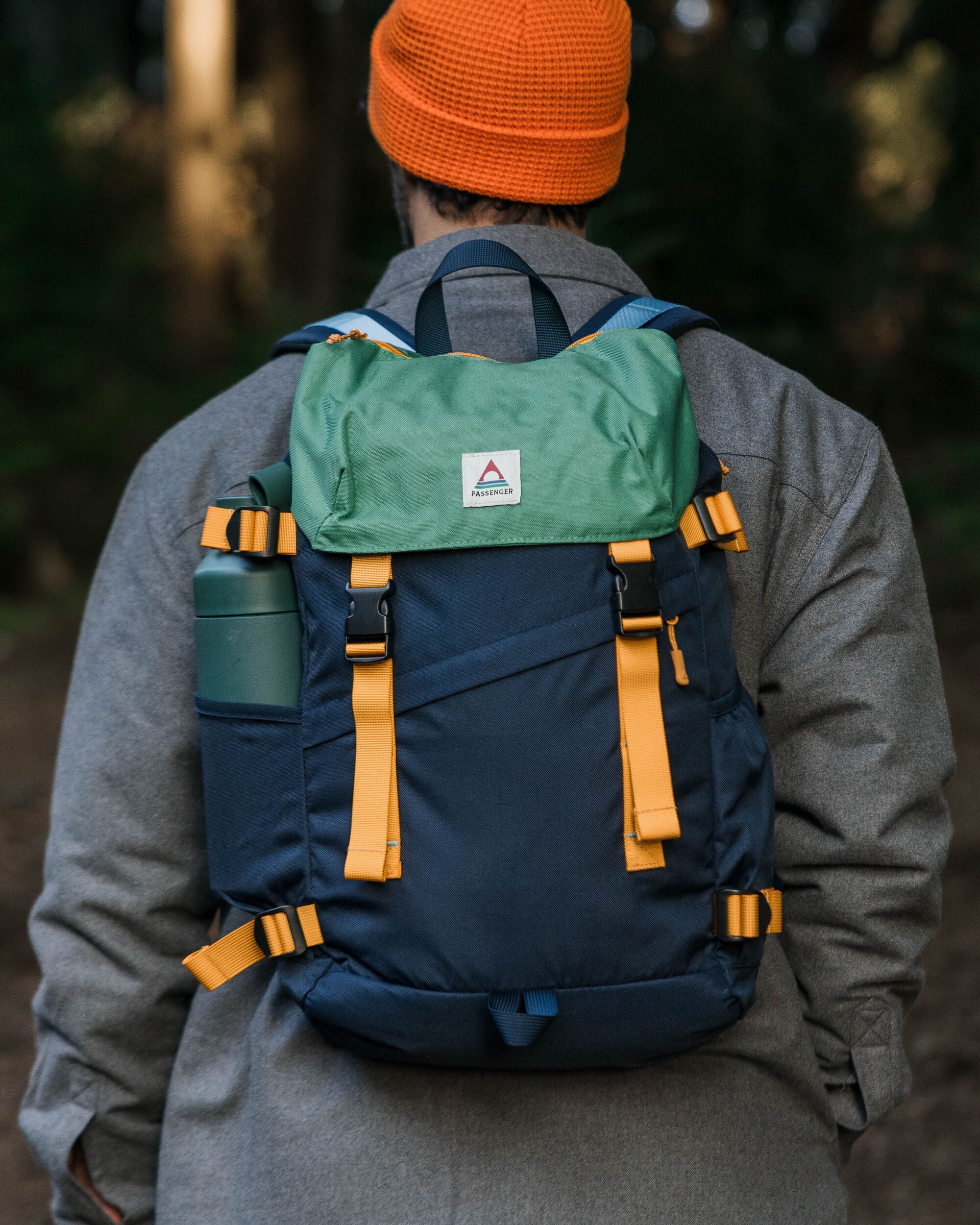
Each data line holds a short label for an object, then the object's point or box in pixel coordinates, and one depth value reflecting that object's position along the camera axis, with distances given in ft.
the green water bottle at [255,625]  7.30
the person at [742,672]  7.63
